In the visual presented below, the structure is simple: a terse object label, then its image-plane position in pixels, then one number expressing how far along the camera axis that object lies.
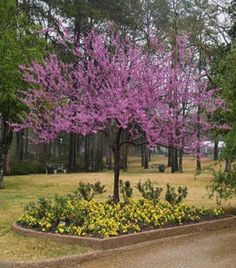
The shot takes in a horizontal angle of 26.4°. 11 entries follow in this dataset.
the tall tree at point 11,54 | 18.03
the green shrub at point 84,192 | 11.88
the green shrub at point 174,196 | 11.70
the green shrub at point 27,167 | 33.31
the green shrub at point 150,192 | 11.82
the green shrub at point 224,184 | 11.90
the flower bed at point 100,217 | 8.92
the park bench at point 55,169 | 35.70
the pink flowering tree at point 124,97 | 10.52
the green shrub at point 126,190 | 12.02
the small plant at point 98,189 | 15.20
